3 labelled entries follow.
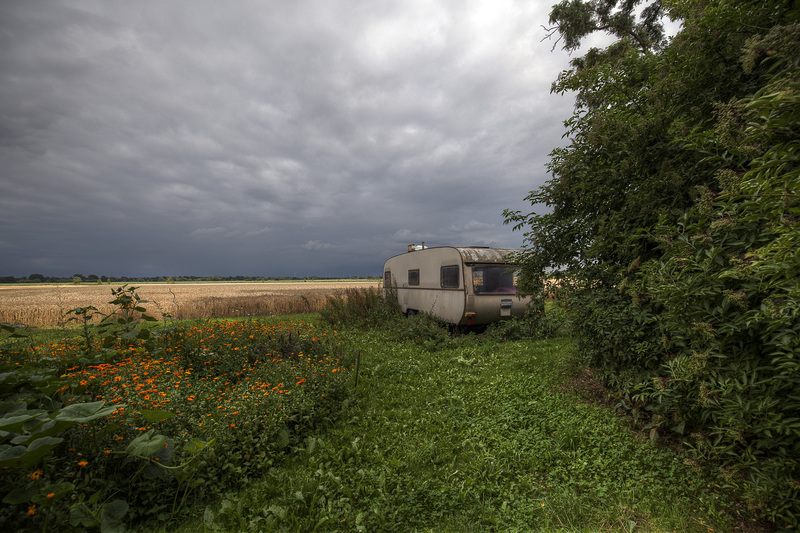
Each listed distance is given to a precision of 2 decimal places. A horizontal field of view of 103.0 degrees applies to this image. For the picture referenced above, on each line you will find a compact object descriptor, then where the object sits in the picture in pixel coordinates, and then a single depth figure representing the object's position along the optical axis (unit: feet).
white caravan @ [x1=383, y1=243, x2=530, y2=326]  33.50
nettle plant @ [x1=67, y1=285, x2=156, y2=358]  17.98
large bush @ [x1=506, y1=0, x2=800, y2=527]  8.48
